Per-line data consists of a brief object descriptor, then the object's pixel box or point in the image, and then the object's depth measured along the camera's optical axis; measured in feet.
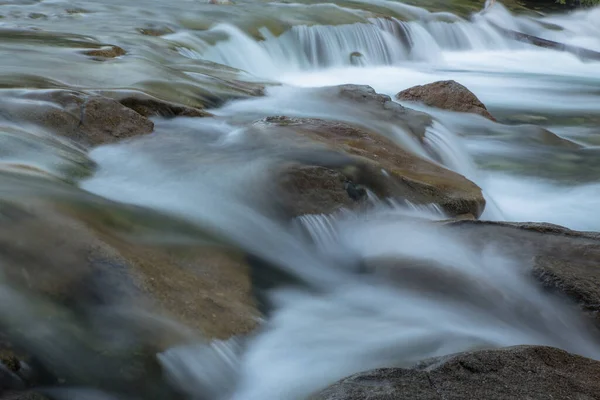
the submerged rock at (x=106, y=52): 26.42
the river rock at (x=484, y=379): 8.18
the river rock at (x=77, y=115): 16.97
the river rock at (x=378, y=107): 22.50
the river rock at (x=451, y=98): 28.58
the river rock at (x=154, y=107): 20.10
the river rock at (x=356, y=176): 14.89
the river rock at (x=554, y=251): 11.90
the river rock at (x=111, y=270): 9.71
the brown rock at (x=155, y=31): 36.43
